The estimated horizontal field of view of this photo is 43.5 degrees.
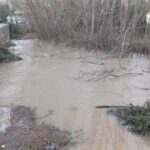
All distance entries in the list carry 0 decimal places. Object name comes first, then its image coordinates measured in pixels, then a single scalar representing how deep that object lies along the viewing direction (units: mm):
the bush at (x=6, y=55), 5729
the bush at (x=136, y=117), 2932
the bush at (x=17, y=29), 8937
